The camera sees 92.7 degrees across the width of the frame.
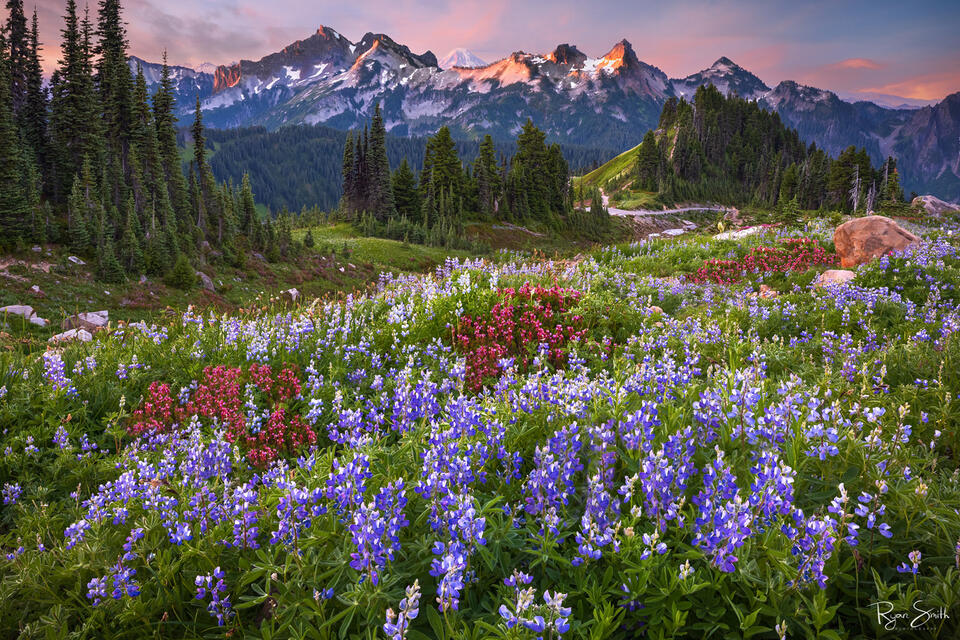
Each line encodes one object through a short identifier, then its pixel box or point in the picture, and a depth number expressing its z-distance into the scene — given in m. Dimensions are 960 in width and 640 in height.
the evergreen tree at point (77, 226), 24.61
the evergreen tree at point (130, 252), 25.23
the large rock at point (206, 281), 27.75
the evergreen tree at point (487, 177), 69.44
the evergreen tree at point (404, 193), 68.38
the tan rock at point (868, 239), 15.61
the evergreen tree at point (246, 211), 38.97
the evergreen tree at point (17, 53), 33.62
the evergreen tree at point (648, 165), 128.88
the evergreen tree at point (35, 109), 31.61
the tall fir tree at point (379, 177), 63.94
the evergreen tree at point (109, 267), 23.62
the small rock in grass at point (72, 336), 9.62
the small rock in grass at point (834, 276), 12.79
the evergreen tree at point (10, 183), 22.94
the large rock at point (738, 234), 23.10
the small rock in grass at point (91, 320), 18.30
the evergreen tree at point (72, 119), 30.45
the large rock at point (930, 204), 58.00
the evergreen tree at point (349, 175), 67.81
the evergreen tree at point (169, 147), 34.81
